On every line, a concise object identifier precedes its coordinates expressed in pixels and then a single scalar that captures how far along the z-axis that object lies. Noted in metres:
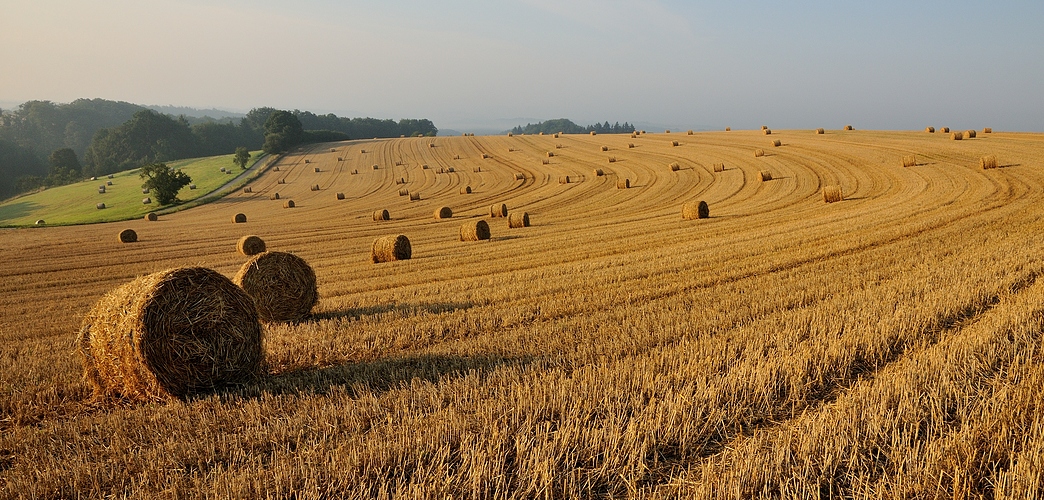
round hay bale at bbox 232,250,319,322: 9.18
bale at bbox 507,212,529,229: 24.19
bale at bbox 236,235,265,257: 19.75
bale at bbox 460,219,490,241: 20.44
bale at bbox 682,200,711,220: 22.89
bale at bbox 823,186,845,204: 25.02
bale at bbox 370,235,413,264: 16.42
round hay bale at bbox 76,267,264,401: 5.64
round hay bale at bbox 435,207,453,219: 29.42
